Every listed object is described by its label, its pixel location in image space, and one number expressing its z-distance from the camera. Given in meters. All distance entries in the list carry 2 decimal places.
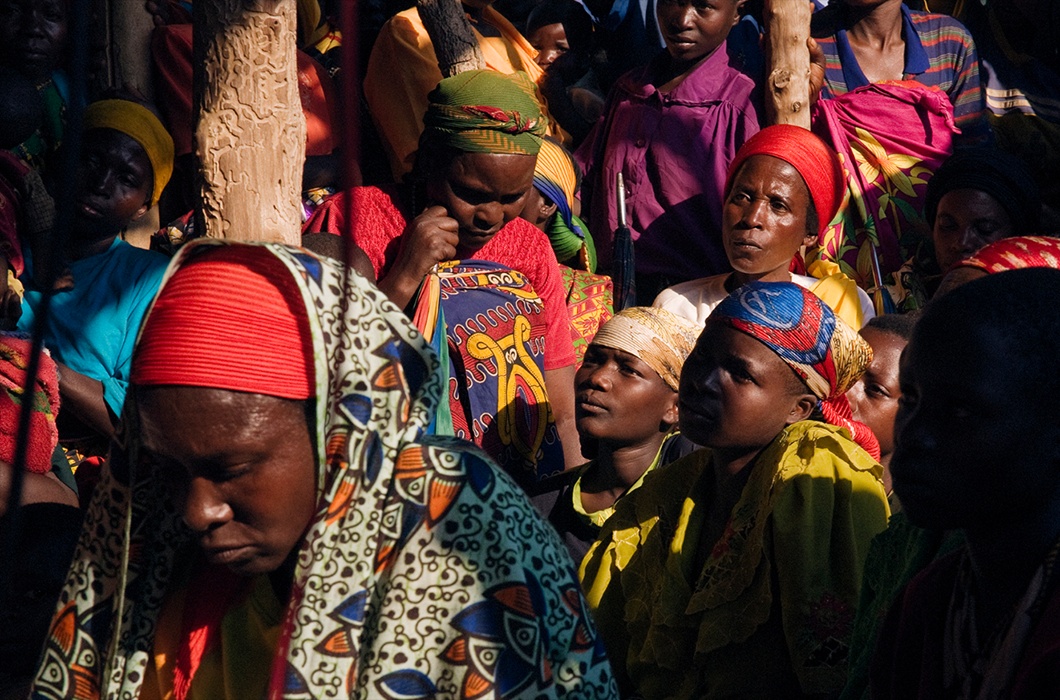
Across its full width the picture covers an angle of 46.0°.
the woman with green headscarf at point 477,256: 4.16
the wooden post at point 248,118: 3.40
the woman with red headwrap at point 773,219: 4.98
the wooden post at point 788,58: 5.54
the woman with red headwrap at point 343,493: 2.12
